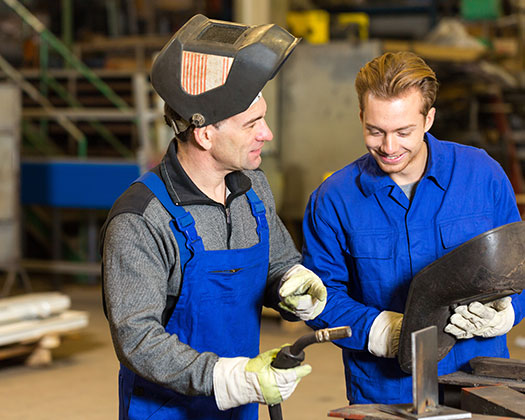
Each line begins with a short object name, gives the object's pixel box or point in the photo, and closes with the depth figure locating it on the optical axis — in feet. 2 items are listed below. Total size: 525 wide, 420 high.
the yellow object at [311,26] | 21.47
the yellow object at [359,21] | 23.28
